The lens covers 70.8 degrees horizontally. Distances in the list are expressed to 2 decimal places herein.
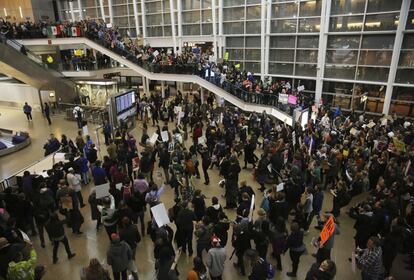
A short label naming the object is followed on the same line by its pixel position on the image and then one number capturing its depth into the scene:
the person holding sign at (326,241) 5.19
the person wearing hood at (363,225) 6.09
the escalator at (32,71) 17.03
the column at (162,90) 21.87
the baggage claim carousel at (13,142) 13.02
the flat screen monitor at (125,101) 14.48
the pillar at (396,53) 15.12
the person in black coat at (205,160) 9.42
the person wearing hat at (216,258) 5.07
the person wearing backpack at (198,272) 4.43
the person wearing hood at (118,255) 4.95
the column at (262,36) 19.53
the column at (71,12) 27.80
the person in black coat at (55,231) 5.88
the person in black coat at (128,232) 5.46
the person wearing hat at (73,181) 7.72
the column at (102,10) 26.45
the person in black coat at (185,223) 5.95
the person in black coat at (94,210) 7.17
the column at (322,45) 17.41
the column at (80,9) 27.61
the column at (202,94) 19.53
